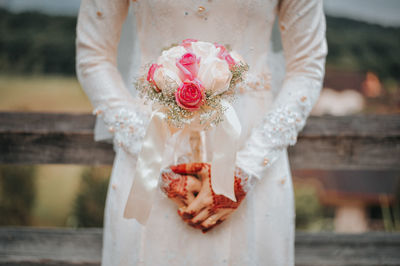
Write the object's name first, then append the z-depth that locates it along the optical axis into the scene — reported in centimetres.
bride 108
